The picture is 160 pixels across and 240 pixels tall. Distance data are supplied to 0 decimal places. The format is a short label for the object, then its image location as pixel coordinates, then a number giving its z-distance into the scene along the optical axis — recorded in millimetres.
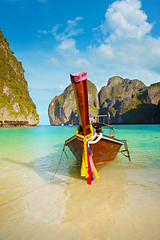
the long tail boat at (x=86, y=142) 2693
